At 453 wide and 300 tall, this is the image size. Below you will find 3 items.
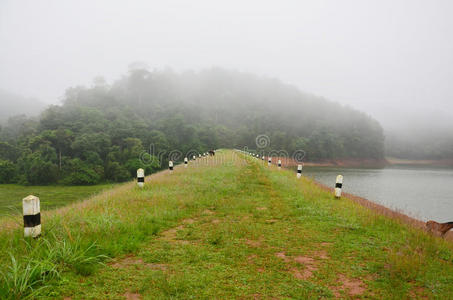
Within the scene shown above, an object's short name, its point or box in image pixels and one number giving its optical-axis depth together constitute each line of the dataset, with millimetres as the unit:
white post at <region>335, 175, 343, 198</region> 8859
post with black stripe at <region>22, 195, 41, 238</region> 4012
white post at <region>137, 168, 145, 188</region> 9841
